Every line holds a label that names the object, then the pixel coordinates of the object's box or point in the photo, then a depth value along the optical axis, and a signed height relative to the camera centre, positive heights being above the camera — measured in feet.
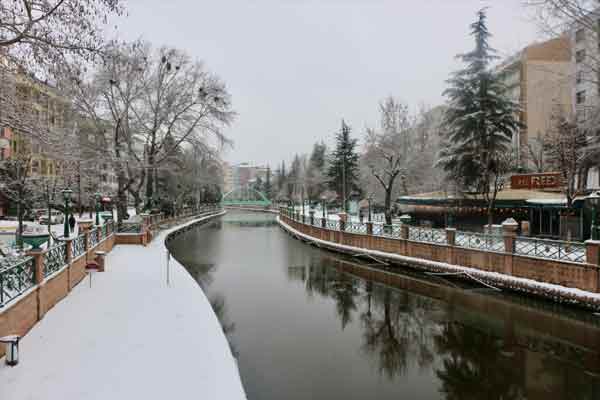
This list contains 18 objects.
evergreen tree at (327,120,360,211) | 157.69 +11.20
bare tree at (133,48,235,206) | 100.32 +21.48
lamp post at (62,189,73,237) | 48.52 -1.01
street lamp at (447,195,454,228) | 88.24 -4.17
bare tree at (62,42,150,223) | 89.45 +17.78
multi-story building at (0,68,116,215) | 31.86 +7.31
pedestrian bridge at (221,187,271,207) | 325.19 -2.72
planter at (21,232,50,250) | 50.87 -4.94
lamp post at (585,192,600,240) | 48.78 -0.97
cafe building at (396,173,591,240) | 67.36 -3.10
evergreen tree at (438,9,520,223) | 77.15 +13.50
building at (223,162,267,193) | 601.62 +28.56
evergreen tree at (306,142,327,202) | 221.87 +12.51
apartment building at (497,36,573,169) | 122.11 +32.11
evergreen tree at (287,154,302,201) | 289.55 +9.15
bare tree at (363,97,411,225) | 107.45 +13.12
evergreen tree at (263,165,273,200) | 364.17 +3.94
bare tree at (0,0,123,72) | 27.14 +10.84
